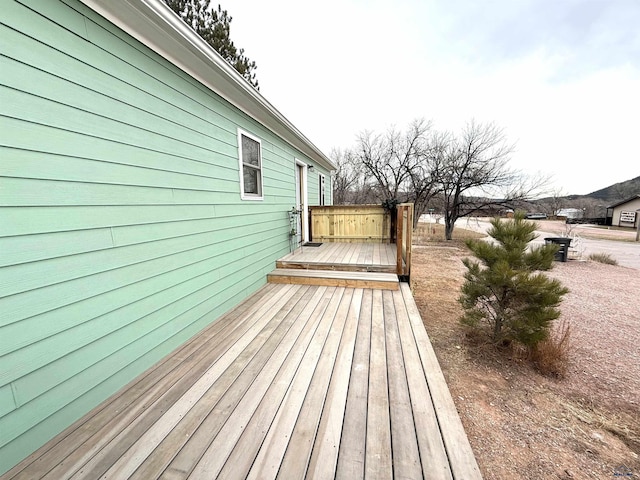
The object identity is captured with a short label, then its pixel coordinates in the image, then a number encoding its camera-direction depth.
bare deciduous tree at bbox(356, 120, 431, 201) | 14.52
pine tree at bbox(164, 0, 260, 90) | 5.91
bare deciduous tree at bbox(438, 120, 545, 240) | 11.03
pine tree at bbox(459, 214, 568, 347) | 2.55
